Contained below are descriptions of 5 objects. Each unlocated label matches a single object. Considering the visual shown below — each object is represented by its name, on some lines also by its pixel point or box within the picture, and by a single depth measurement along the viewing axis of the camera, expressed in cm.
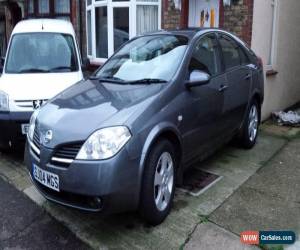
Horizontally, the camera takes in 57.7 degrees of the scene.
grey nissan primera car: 216
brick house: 484
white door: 523
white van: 363
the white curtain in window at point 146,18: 632
